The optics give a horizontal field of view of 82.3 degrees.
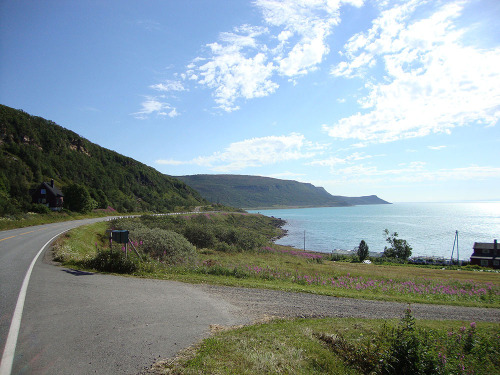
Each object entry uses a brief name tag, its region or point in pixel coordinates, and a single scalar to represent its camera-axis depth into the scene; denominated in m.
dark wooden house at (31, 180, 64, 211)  58.53
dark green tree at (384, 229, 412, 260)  59.24
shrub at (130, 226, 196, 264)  19.75
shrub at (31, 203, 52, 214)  41.94
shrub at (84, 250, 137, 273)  12.48
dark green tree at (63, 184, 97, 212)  52.22
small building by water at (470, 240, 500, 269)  56.92
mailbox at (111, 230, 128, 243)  12.70
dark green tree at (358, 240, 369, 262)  53.59
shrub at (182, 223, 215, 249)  37.34
